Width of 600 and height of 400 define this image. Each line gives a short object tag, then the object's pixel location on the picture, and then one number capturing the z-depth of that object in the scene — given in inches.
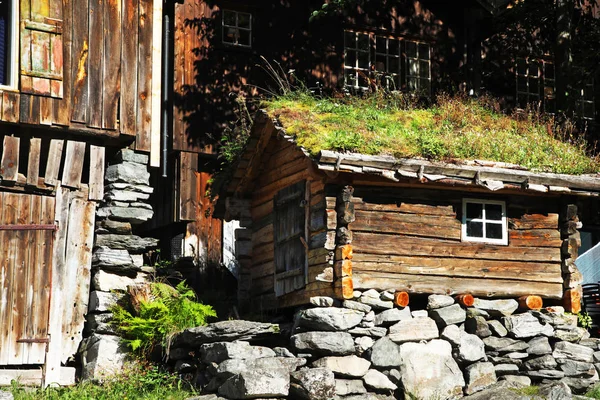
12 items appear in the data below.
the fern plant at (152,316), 542.9
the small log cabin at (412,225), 527.8
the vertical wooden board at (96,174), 577.6
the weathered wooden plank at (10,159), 549.3
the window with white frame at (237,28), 766.5
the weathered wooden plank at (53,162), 562.9
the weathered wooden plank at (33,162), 554.9
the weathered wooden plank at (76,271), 559.2
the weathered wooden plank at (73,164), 568.4
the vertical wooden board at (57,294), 548.4
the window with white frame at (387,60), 816.9
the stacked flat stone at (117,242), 562.6
